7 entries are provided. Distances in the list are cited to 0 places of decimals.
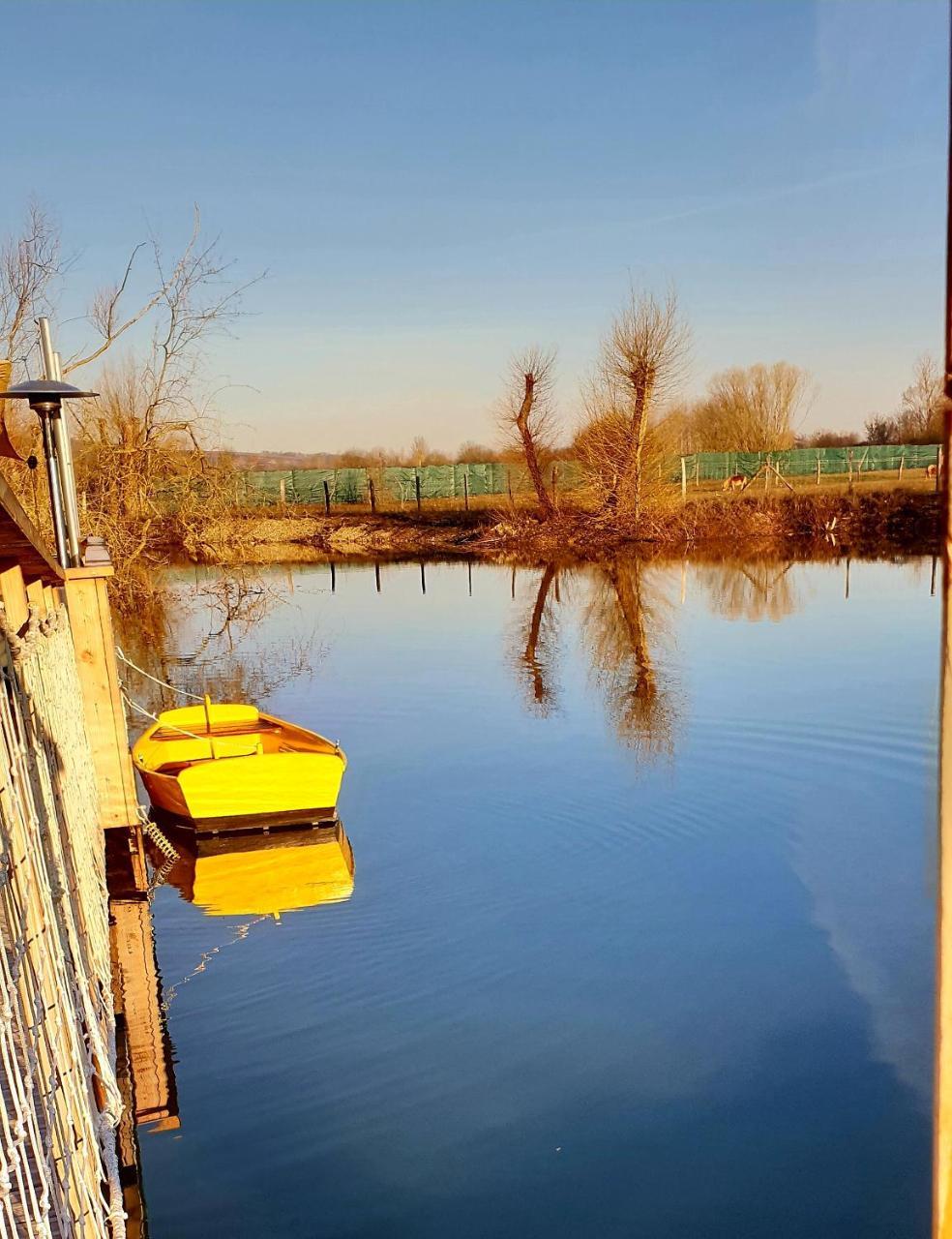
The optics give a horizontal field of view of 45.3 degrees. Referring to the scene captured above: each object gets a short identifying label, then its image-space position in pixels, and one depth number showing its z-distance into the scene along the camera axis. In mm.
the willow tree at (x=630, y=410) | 31812
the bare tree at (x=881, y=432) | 49094
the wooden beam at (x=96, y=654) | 6859
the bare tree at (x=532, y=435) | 34969
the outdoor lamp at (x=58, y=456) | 6781
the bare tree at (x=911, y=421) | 38312
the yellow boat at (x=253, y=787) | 9109
